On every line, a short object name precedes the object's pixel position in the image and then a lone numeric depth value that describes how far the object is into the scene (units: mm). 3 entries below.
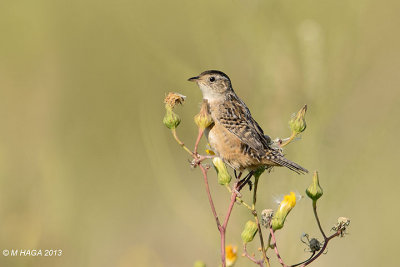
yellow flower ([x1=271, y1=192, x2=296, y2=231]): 6801
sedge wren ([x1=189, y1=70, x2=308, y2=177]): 8594
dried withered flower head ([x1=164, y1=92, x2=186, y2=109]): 7824
